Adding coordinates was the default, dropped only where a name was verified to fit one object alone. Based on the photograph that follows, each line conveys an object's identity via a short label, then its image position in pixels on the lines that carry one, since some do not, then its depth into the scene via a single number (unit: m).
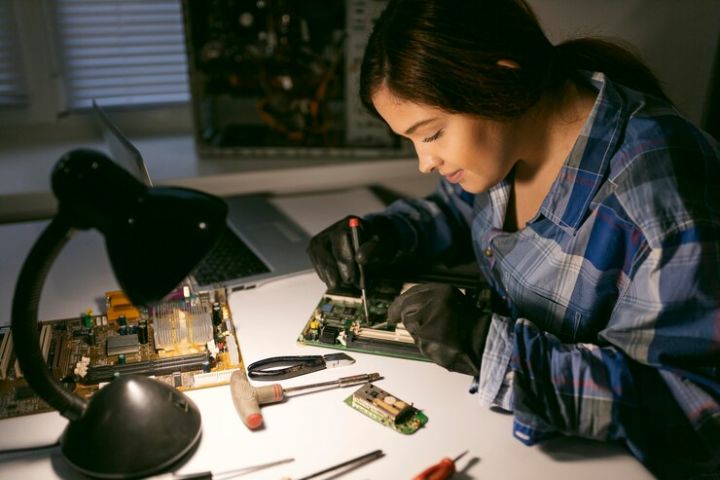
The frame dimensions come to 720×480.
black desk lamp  0.69
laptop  1.27
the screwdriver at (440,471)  0.80
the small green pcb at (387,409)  0.90
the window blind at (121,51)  2.14
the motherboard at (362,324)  1.07
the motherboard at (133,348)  0.97
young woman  0.85
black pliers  1.00
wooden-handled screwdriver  0.90
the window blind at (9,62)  2.02
